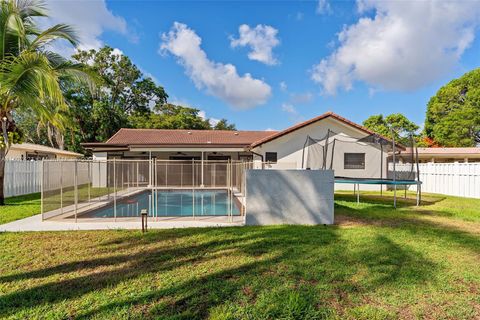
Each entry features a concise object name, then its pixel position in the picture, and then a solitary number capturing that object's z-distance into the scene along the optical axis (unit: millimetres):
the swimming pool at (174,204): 9766
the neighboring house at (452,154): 22781
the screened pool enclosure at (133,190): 8297
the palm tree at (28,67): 6738
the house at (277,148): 16906
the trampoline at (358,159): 16736
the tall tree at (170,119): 32625
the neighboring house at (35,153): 20016
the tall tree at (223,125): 47012
